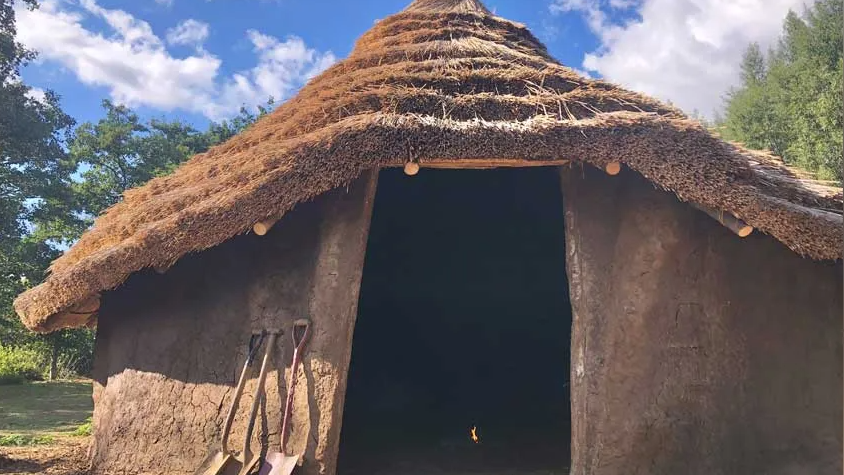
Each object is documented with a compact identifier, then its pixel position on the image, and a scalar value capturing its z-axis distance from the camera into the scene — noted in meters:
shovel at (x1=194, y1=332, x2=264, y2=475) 4.08
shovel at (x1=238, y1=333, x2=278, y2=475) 4.03
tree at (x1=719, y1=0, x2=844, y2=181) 17.27
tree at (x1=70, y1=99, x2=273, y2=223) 21.00
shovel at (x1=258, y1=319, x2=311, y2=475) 4.00
